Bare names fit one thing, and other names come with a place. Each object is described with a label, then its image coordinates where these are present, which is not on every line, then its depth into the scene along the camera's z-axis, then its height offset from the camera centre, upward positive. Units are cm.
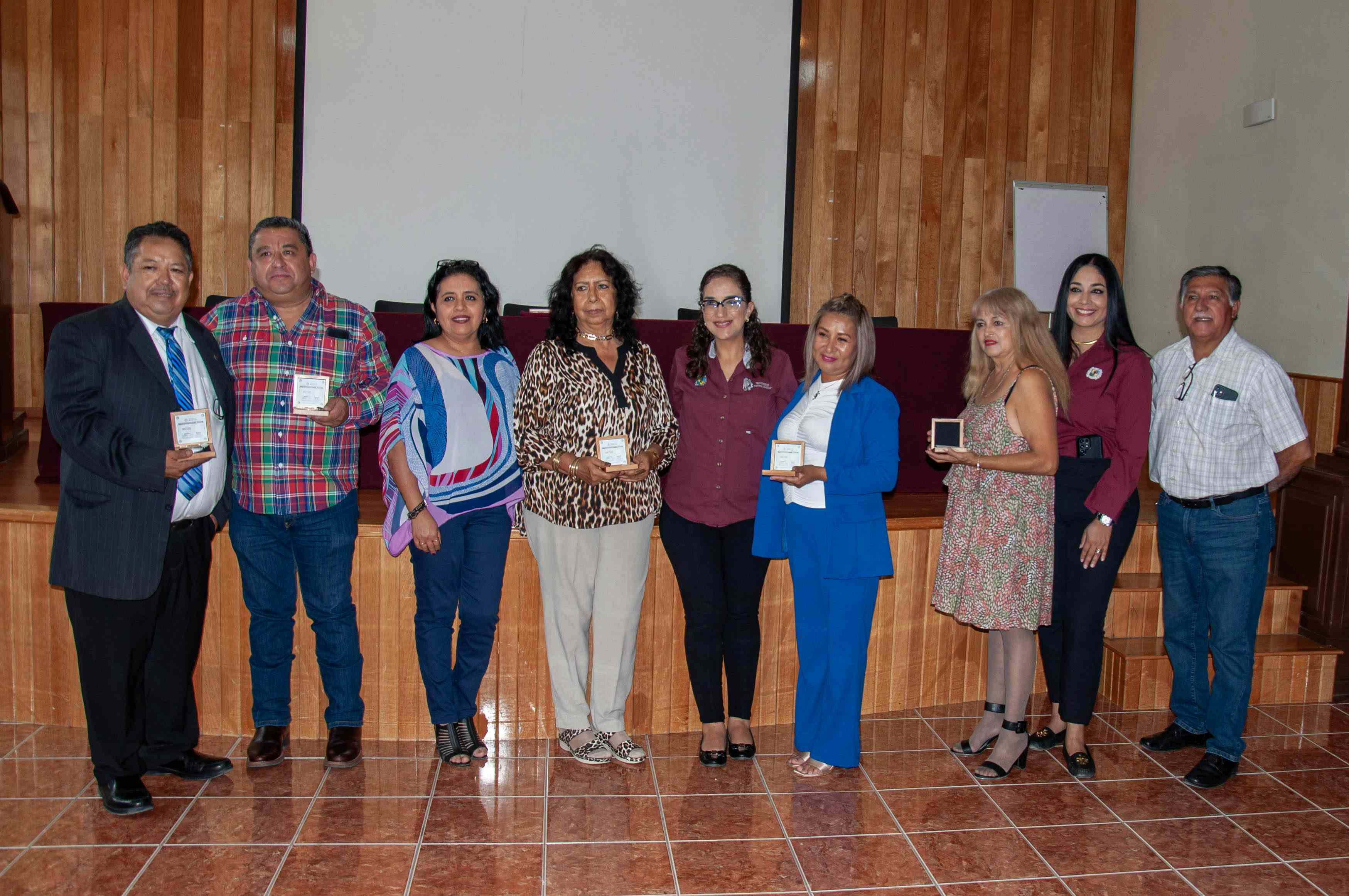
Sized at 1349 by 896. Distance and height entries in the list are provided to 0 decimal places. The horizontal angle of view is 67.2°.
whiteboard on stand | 700 +109
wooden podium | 523 +13
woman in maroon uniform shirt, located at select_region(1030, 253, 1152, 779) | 307 -20
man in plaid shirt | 298 -30
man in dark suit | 271 -33
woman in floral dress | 302 -31
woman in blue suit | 304 -41
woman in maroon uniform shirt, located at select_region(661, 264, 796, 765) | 311 -29
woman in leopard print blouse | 304 -29
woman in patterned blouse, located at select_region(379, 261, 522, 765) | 304 -33
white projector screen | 642 +149
